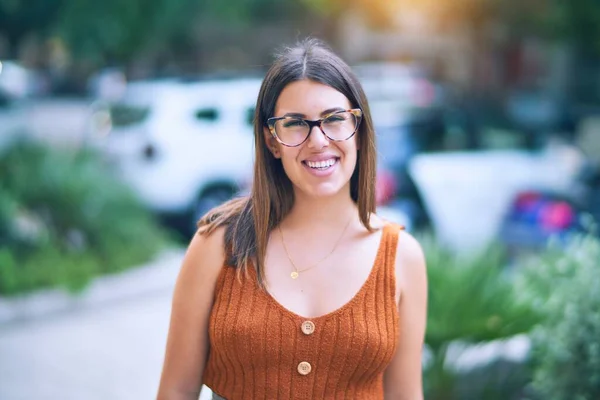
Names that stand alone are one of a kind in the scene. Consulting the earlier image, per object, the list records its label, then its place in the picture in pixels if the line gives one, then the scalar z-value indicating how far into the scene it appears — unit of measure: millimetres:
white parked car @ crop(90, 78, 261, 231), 11305
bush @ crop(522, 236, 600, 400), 3670
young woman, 2455
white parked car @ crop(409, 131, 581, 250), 8906
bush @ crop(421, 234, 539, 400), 4379
